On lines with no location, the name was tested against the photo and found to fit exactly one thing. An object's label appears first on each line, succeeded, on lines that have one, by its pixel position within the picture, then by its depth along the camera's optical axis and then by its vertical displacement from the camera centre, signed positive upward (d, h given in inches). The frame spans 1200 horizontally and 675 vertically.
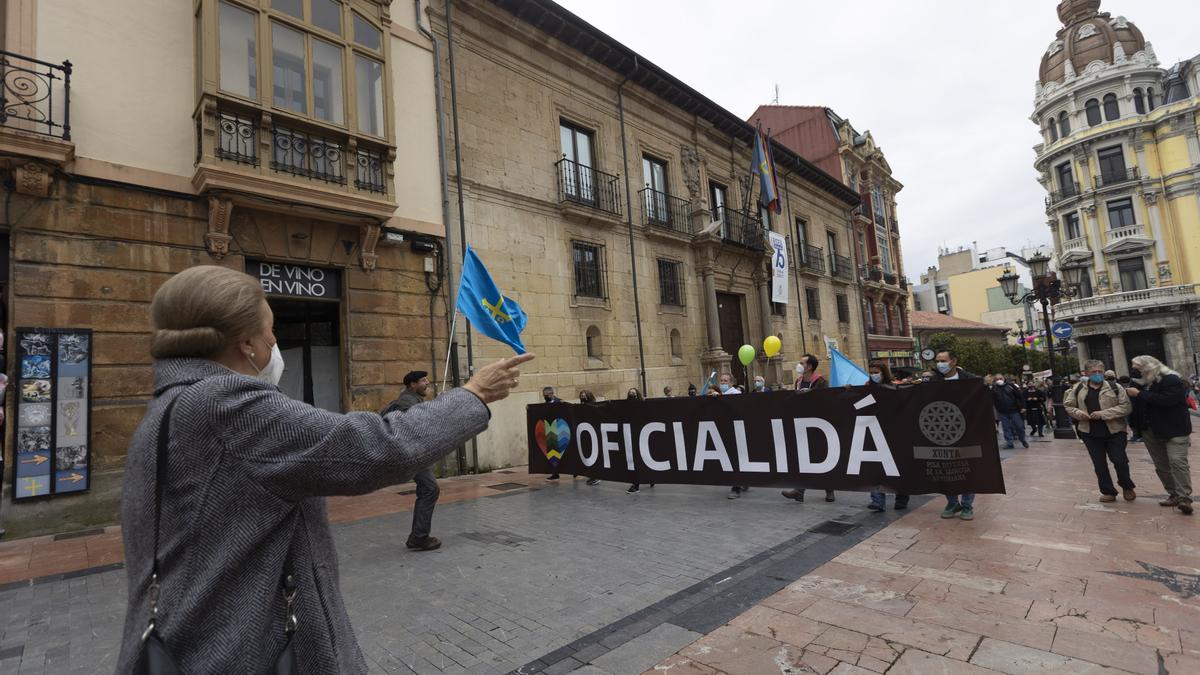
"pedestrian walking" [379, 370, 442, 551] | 232.7 -45.5
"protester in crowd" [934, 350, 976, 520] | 244.7 -7.7
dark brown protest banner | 240.4 -32.5
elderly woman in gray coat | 49.4 -5.8
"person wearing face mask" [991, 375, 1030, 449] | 478.3 -43.9
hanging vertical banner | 772.6 +144.0
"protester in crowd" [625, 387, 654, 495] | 346.0 -62.0
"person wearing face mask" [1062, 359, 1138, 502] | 262.7 -35.8
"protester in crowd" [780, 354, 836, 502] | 298.4 -2.9
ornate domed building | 1521.9 +452.9
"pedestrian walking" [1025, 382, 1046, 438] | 586.5 -57.0
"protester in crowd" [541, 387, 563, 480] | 418.4 -1.4
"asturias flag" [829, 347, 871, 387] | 339.3 -2.0
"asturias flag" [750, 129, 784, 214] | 756.0 +273.2
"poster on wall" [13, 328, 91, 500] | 279.0 +10.6
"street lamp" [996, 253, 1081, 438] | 565.0 +70.4
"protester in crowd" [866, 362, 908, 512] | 264.7 -7.6
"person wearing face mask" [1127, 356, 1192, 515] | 239.3 -34.9
